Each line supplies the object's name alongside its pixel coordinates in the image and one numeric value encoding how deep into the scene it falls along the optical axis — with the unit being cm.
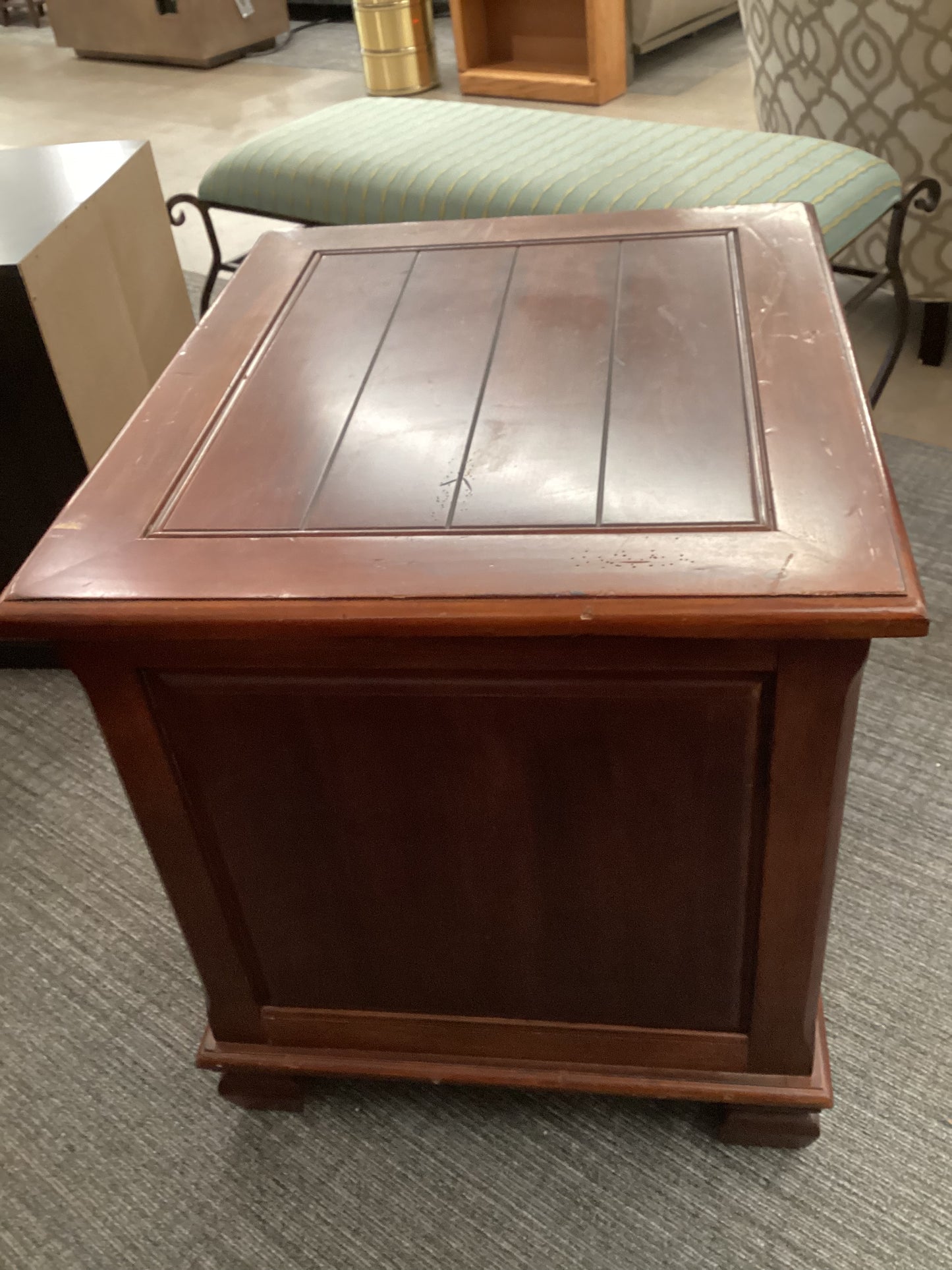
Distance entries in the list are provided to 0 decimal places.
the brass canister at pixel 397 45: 339
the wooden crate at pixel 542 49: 316
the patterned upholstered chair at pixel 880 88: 167
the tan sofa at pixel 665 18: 336
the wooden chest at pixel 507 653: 67
